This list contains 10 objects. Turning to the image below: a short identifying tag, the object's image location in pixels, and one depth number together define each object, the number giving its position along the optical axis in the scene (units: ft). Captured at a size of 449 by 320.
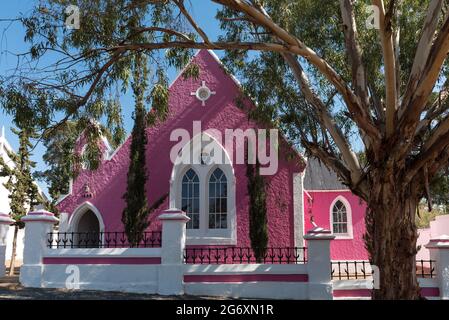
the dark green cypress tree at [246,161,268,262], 48.01
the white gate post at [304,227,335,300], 36.94
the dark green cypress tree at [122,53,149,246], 49.26
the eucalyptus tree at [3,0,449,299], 26.17
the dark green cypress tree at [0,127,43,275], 69.56
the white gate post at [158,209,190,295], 37.24
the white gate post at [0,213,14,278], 42.47
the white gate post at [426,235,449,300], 36.94
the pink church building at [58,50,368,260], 51.67
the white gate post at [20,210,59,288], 38.68
